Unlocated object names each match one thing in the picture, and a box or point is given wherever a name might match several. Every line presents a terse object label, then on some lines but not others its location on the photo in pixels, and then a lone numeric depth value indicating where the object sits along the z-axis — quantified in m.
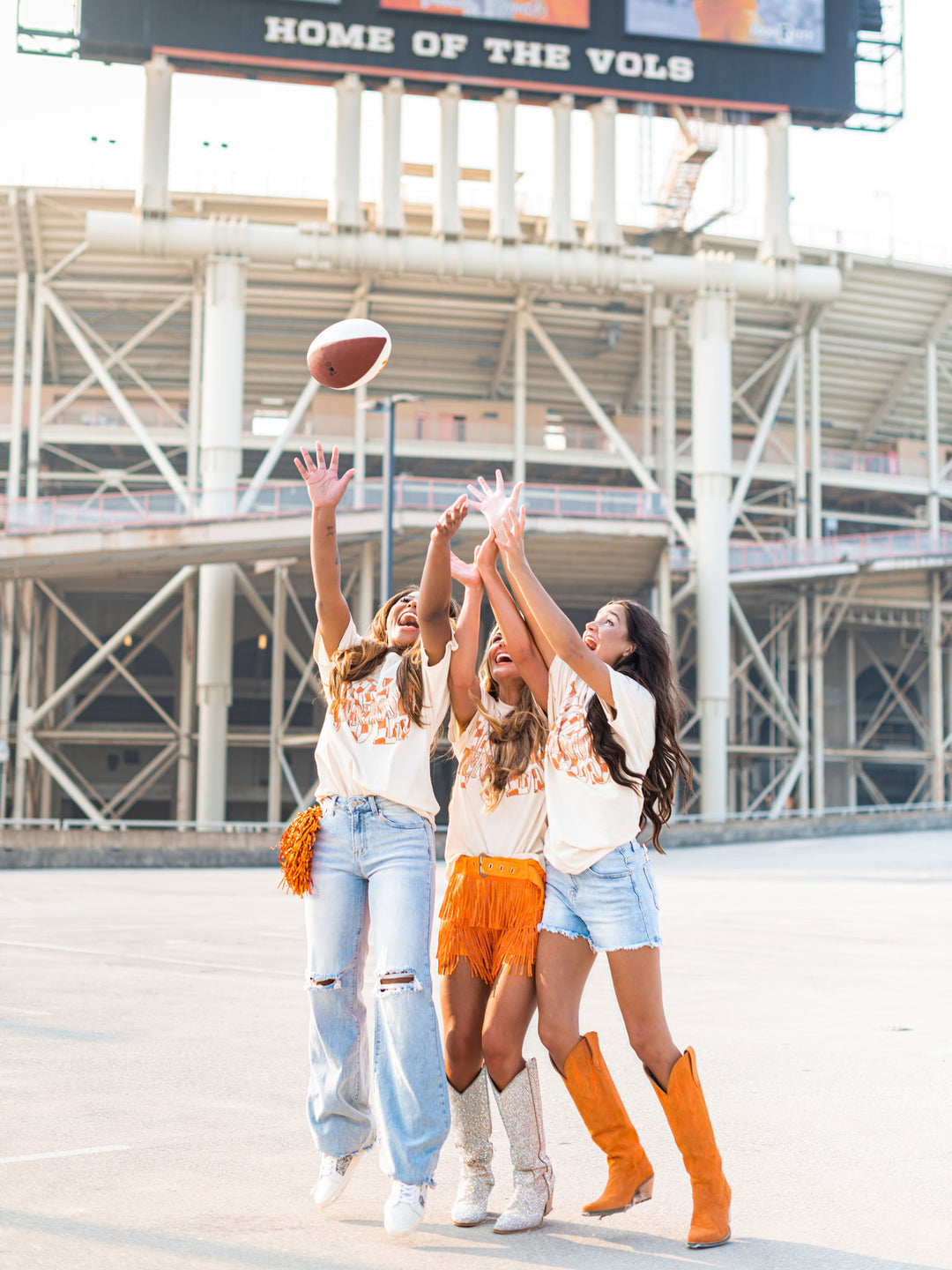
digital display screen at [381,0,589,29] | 34.94
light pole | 27.22
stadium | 33.81
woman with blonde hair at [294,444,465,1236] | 4.14
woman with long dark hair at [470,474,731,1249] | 4.18
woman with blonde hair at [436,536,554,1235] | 4.21
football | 5.70
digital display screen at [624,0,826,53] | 35.88
